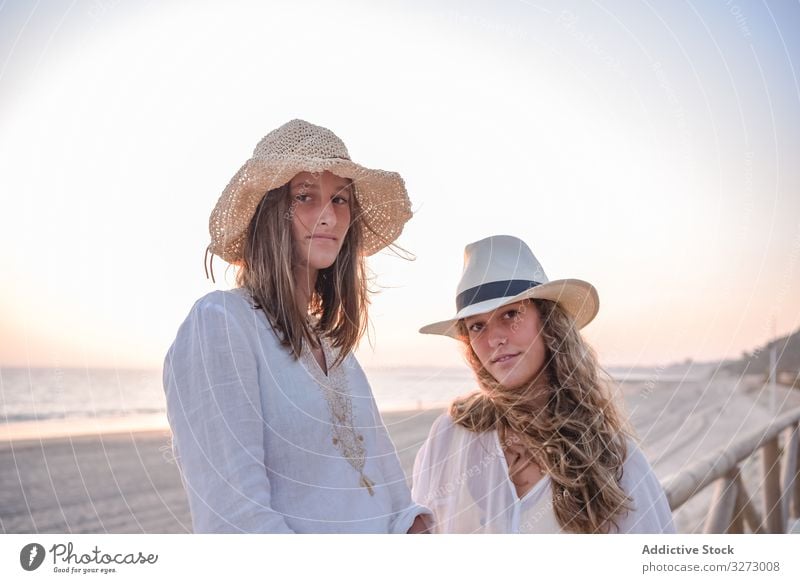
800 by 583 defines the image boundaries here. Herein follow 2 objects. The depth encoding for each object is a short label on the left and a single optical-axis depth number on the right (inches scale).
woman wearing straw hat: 45.3
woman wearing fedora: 59.2
